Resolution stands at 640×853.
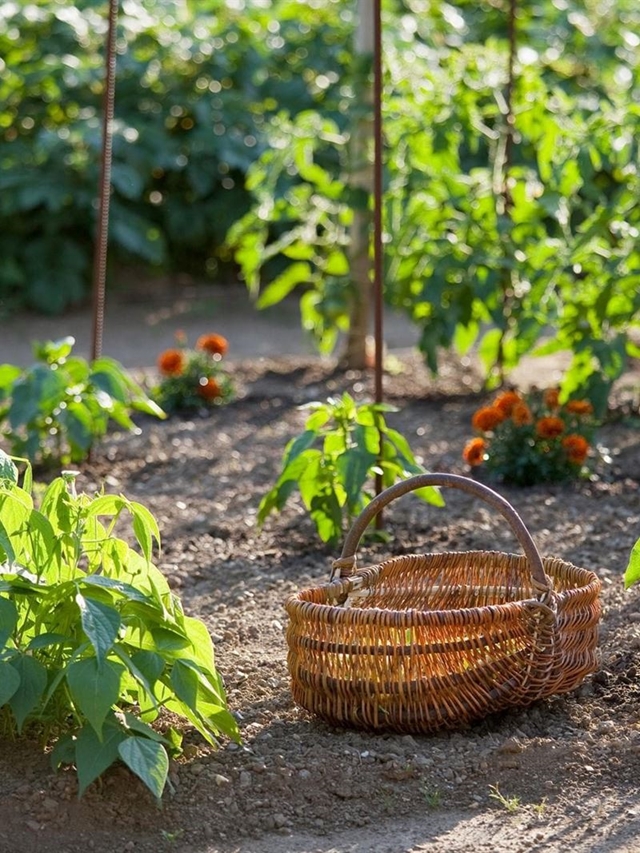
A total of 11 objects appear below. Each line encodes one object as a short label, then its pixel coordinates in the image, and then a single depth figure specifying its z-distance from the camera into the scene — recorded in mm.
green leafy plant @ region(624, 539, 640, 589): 4392
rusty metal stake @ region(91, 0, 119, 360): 7449
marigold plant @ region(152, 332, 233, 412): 9612
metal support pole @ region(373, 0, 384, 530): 6347
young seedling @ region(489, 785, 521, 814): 4050
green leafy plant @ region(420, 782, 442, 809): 4092
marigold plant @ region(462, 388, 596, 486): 7481
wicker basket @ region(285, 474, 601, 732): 4373
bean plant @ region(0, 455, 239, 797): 3773
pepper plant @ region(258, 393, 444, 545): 6217
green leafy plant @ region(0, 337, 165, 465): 7475
